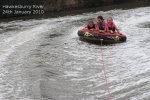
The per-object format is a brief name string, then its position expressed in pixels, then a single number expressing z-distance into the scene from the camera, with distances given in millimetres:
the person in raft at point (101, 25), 21345
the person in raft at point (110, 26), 21391
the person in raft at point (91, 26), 21758
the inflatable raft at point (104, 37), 20594
